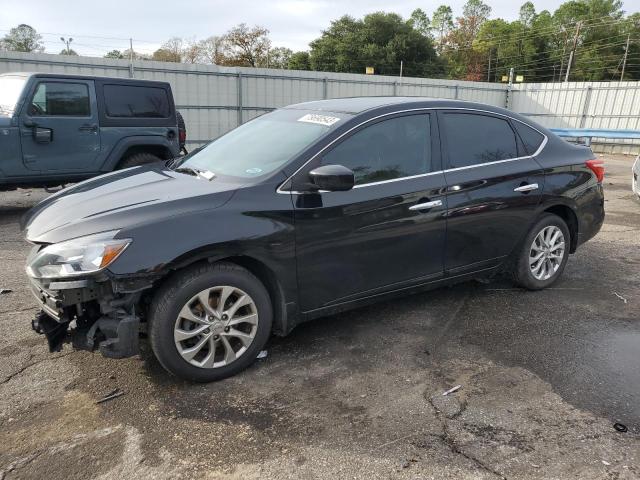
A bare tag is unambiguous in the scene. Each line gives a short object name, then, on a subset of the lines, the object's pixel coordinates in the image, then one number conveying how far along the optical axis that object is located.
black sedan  2.90
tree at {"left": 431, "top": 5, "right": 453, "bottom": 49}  79.75
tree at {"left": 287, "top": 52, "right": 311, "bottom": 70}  61.97
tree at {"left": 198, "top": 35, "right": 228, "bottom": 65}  67.92
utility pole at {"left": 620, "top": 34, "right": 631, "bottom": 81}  56.66
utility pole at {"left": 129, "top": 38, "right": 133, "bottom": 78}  13.51
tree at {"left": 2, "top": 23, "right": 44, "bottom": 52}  52.94
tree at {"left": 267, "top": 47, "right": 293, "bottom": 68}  67.31
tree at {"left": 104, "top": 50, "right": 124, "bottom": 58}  53.76
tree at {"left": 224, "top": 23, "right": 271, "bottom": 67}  66.38
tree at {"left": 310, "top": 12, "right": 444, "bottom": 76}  56.78
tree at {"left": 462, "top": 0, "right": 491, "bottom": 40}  77.31
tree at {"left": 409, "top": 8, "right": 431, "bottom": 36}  84.37
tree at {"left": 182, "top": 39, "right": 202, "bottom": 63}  71.34
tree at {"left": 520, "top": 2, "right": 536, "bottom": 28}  77.31
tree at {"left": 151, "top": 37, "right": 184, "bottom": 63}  67.50
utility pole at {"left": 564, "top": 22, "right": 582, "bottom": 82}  59.81
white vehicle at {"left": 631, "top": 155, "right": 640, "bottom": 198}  8.11
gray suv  7.18
